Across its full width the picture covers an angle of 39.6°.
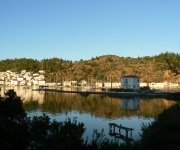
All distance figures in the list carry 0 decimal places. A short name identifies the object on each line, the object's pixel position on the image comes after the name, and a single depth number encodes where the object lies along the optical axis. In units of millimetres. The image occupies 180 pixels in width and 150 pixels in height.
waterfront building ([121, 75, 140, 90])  69938
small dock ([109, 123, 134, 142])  18219
